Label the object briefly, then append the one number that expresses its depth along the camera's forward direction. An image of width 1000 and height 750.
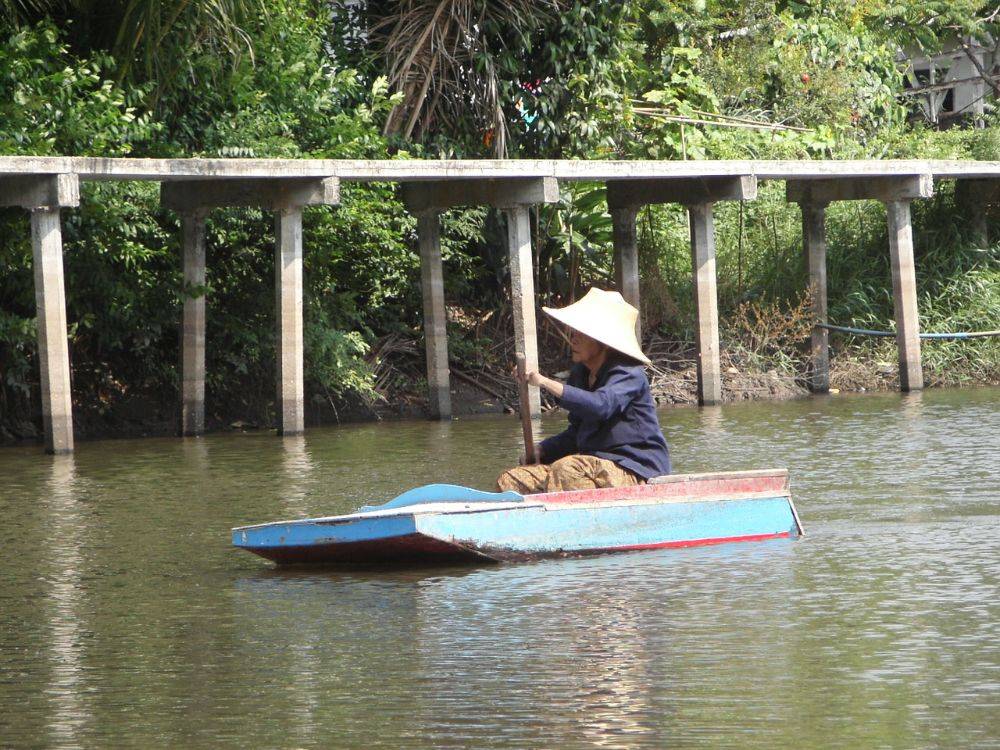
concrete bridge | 29.22
